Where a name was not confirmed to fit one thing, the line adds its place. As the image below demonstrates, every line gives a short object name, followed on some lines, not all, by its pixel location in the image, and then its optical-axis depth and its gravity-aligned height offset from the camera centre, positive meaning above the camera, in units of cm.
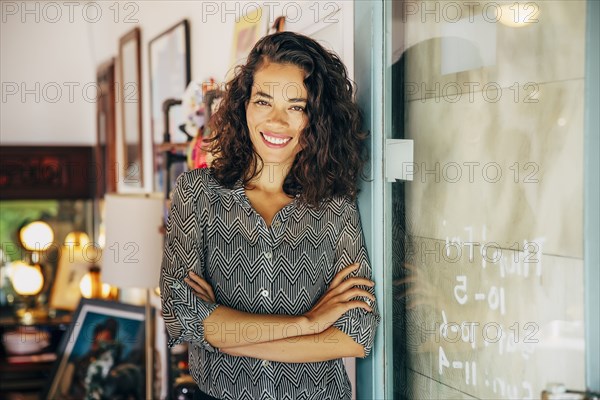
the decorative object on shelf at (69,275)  486 -55
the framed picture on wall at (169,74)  325 +50
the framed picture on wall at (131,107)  411 +44
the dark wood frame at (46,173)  491 +9
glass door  129 -2
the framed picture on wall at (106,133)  472 +34
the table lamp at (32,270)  477 -51
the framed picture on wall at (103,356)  339 -74
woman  170 -14
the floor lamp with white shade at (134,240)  281 -19
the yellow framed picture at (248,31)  241 +49
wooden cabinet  435 -96
